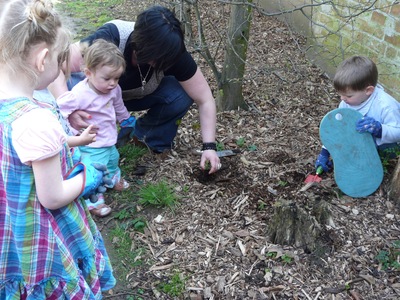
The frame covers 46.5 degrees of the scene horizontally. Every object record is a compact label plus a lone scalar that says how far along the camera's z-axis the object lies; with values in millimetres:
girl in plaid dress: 1504
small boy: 2926
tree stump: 2590
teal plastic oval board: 2963
